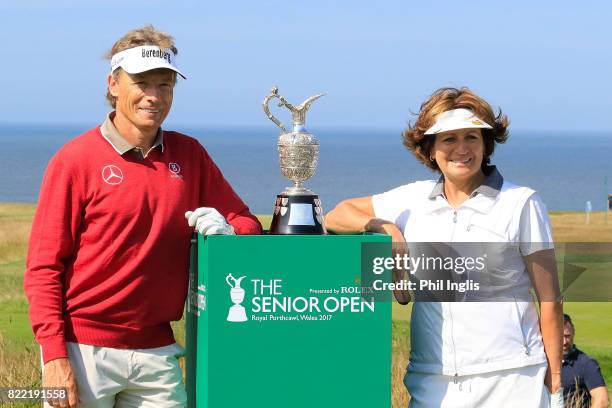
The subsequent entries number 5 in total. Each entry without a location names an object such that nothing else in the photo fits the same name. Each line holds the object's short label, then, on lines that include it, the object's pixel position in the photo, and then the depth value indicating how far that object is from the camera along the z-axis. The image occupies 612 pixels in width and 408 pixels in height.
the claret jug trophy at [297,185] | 4.13
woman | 4.08
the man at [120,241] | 4.03
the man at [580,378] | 6.63
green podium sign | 3.98
